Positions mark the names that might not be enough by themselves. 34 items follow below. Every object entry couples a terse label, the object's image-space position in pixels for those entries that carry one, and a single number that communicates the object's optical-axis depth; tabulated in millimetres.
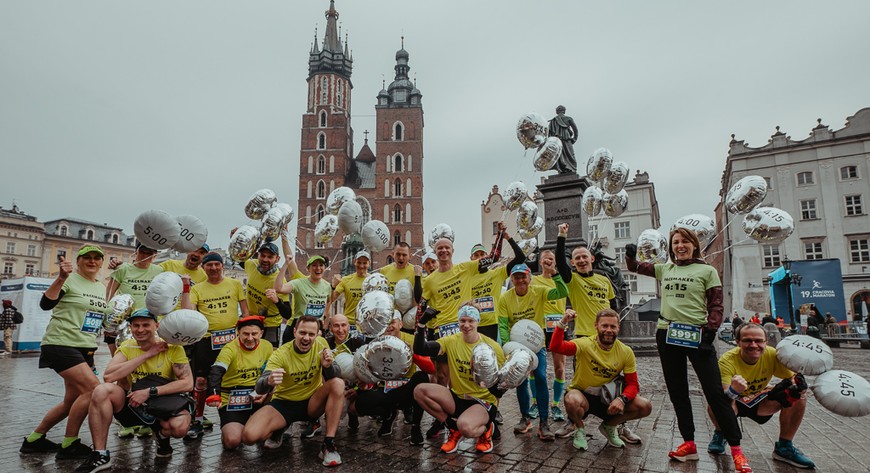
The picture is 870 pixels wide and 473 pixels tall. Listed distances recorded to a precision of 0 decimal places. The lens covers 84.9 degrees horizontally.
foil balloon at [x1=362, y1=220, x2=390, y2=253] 7109
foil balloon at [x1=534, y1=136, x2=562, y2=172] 8375
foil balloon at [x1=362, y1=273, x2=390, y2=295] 5758
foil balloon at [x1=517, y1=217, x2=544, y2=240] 9125
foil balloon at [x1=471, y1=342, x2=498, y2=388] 4152
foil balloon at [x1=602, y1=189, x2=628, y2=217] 8359
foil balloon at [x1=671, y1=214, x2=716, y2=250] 5895
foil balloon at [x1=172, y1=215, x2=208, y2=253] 5669
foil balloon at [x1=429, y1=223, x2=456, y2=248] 7633
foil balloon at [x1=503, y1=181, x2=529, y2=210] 8977
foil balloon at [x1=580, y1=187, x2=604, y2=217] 8633
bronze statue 13461
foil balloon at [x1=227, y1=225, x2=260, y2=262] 6309
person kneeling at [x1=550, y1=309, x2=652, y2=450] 4371
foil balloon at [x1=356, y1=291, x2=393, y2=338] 4488
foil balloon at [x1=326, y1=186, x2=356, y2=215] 7949
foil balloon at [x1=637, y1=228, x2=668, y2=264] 6684
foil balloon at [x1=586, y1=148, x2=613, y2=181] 8094
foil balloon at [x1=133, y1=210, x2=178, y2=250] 5328
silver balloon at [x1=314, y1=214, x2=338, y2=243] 8117
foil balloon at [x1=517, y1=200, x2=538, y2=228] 8938
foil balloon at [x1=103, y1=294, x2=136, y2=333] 5138
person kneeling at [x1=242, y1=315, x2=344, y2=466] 4414
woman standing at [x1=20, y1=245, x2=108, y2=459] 4293
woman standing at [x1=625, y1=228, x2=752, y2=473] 3967
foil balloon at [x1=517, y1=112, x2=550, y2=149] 8711
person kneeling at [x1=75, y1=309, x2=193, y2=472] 4043
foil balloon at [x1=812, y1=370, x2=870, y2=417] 3554
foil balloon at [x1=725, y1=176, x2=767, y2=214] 5746
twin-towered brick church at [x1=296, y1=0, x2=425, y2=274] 65000
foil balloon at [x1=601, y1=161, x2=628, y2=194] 8062
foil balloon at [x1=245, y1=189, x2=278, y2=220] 7379
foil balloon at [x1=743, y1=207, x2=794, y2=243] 5492
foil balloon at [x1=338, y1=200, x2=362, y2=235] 7090
